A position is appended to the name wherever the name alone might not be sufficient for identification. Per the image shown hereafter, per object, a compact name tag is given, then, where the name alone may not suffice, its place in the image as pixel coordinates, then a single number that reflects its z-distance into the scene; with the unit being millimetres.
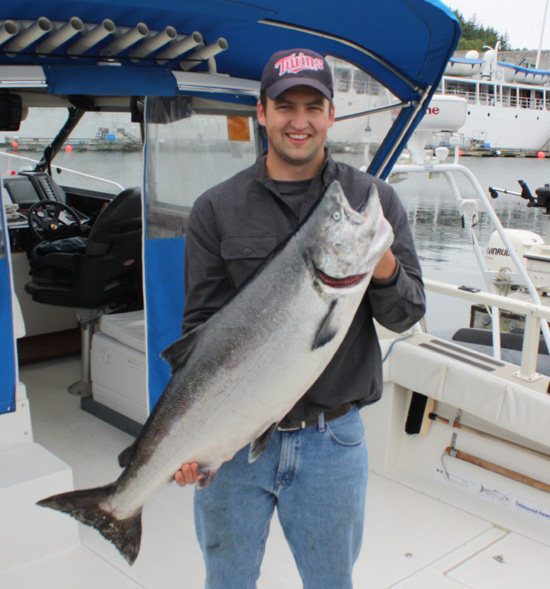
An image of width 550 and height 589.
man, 1731
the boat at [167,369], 2807
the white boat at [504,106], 51594
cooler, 3914
